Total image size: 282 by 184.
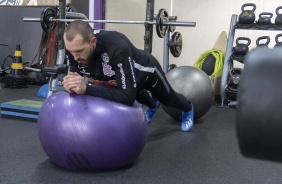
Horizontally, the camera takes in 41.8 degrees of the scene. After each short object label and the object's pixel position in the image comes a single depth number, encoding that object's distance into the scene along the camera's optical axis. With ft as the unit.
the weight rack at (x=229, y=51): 13.84
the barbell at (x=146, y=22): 11.81
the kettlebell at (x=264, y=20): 13.44
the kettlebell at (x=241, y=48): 13.65
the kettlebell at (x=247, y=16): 13.53
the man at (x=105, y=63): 6.57
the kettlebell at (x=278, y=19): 13.24
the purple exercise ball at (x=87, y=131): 6.46
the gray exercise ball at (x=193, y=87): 10.93
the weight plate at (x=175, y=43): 13.30
